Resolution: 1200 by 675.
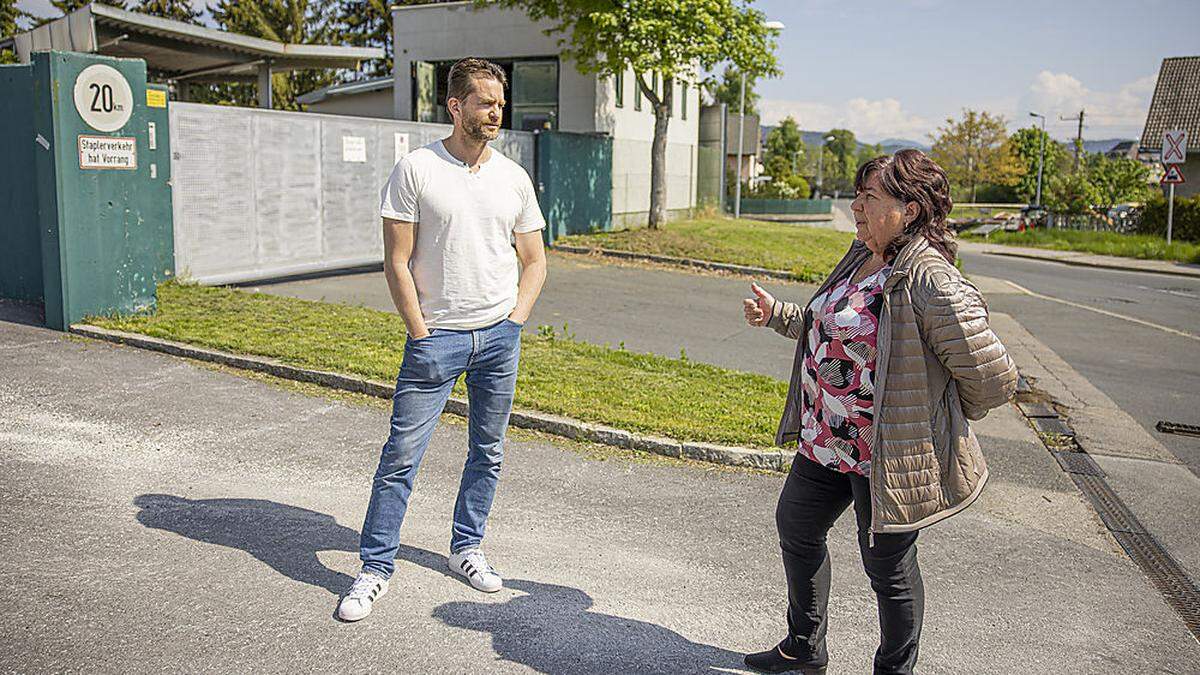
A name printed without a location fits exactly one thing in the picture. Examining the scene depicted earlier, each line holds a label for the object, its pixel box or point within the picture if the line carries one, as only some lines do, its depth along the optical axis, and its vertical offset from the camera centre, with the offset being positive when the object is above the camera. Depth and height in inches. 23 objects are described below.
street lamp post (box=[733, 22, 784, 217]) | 1407.5 +25.4
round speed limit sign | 345.4 +34.3
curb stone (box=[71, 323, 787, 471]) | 253.6 -58.6
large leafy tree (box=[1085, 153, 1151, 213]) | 1824.6 +56.0
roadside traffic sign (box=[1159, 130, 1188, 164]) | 1075.3 +69.1
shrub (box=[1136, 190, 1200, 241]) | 1199.6 -8.1
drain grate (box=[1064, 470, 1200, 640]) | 185.8 -71.9
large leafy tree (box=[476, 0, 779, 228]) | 768.9 +132.8
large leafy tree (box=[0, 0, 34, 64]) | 1654.8 +295.3
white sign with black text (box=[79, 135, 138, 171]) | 347.9 +15.6
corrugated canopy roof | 646.5 +110.8
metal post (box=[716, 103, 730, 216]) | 1333.7 +62.4
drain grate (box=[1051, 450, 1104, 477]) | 281.9 -71.7
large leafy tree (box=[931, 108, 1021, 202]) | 2906.0 +164.8
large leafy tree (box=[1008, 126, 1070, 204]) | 2832.2 +158.7
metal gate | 485.7 +6.1
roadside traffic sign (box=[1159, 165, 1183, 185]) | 1085.1 +38.4
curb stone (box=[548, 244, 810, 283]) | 730.2 -42.7
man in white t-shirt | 156.2 -11.4
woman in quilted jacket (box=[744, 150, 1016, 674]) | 125.1 -22.9
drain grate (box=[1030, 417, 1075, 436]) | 327.0 -70.5
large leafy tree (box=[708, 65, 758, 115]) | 3338.1 +377.2
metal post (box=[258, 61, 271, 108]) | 851.6 +98.9
